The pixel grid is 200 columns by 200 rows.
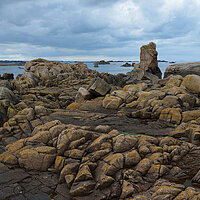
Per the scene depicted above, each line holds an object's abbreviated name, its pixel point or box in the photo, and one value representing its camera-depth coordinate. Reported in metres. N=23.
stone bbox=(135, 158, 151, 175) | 9.98
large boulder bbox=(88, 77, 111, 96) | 26.14
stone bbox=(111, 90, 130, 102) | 23.22
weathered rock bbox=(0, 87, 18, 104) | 21.53
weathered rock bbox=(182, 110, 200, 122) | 16.89
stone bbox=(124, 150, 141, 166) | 10.52
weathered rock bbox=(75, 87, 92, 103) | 26.66
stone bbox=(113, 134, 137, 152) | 11.52
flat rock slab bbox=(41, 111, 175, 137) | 15.81
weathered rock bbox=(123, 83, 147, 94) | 25.33
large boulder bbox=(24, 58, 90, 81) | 50.90
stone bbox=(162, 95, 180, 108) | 19.75
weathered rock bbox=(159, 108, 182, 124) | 17.22
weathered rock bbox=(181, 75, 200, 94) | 22.73
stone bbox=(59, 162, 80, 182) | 10.27
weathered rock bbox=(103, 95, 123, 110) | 22.41
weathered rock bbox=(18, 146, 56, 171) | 11.43
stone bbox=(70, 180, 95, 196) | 9.05
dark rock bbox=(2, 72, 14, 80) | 61.70
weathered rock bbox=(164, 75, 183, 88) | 25.76
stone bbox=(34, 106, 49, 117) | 19.14
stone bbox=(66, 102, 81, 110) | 24.28
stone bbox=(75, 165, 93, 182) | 9.66
